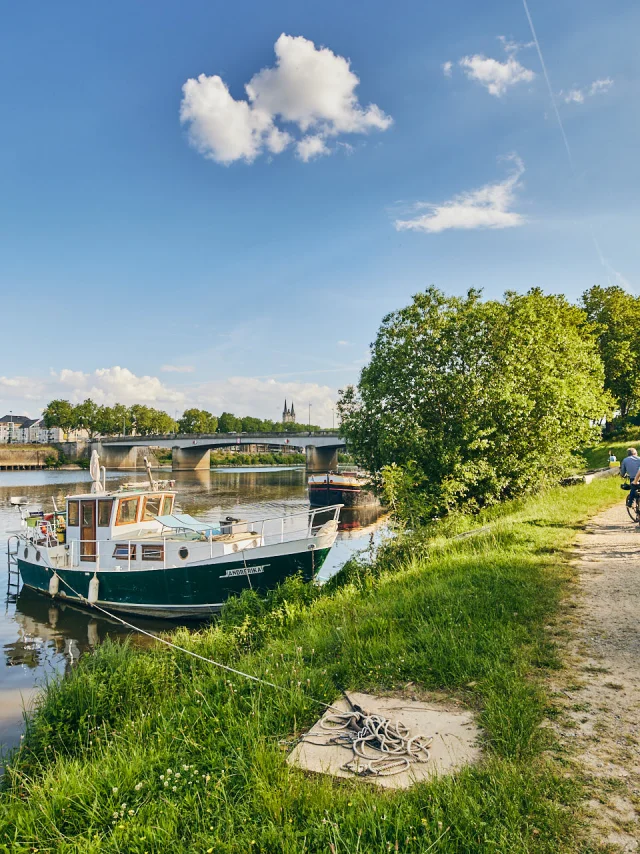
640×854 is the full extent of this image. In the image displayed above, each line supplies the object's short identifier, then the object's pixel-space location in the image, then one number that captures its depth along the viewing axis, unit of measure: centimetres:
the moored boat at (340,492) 4491
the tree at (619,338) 4331
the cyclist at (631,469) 1255
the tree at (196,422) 15294
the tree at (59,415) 12669
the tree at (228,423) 17235
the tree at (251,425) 18138
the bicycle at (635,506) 1254
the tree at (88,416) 12875
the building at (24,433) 19388
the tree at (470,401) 1791
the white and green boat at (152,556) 1523
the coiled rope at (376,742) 409
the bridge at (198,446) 7594
